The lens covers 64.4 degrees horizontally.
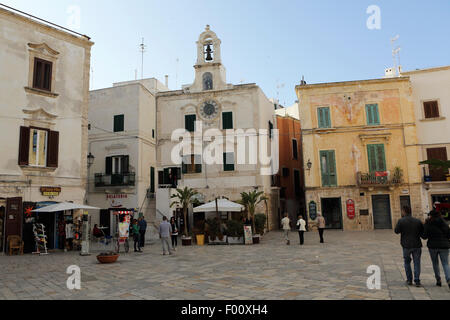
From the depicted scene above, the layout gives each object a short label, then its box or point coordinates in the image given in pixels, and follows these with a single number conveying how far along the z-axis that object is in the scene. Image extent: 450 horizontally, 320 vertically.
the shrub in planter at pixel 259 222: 19.69
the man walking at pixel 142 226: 16.80
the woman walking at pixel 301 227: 16.20
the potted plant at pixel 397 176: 23.06
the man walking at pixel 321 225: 16.59
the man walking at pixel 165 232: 14.27
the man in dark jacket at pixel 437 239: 6.94
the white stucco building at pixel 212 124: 25.05
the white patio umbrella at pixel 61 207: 15.17
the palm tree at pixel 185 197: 19.62
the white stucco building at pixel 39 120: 15.73
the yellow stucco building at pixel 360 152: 23.47
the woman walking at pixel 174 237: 16.25
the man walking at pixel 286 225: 16.81
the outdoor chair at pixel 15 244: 14.93
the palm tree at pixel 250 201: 19.23
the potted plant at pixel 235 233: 18.02
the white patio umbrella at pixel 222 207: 18.61
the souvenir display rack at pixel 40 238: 15.47
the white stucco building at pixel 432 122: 22.95
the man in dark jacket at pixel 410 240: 7.16
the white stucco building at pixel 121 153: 24.06
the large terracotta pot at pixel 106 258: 11.95
